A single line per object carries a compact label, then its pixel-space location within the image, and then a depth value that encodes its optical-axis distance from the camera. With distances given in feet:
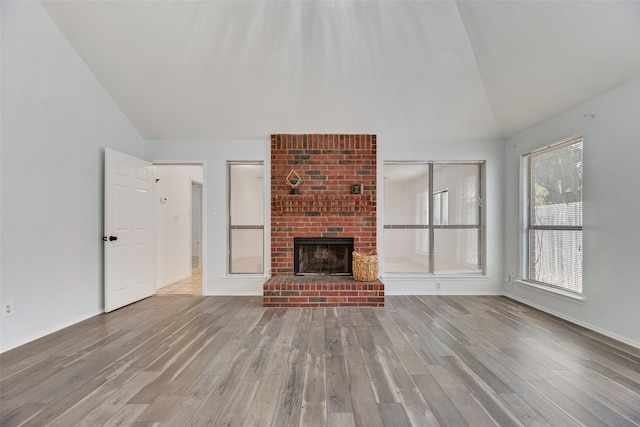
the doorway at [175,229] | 15.62
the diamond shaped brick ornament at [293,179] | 13.88
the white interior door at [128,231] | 11.64
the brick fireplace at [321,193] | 13.99
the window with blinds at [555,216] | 10.58
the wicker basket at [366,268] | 12.95
